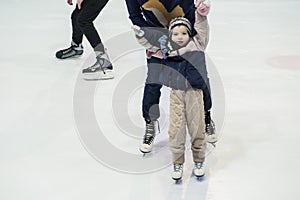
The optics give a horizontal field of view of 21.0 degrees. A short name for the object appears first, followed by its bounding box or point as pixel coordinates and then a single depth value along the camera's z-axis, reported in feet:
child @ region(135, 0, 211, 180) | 9.75
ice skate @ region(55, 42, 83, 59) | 19.55
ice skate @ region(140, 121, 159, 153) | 12.07
